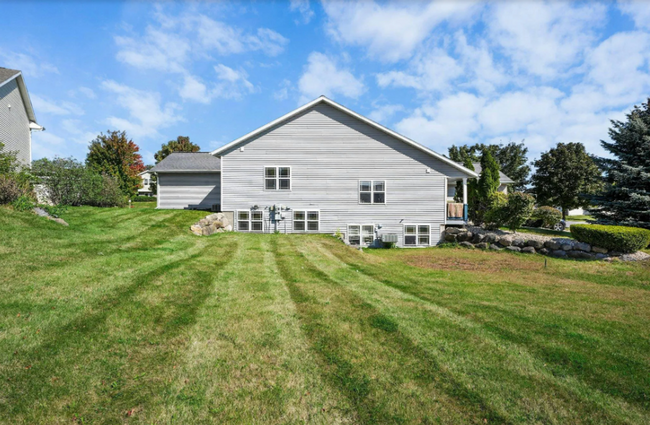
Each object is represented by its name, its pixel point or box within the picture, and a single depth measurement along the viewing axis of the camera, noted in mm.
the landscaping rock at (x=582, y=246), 15375
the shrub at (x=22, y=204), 11758
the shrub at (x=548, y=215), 25077
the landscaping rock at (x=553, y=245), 16078
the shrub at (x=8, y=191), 11961
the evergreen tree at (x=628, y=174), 18109
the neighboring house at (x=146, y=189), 73806
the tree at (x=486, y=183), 28938
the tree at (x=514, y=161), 53750
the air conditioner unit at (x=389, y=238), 19097
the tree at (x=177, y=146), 54594
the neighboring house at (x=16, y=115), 18531
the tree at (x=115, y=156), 38594
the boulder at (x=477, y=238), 18359
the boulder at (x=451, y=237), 19452
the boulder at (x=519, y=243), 17047
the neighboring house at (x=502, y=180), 35369
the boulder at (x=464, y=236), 19000
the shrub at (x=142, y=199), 47325
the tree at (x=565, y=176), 35312
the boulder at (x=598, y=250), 15070
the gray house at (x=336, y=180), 19281
